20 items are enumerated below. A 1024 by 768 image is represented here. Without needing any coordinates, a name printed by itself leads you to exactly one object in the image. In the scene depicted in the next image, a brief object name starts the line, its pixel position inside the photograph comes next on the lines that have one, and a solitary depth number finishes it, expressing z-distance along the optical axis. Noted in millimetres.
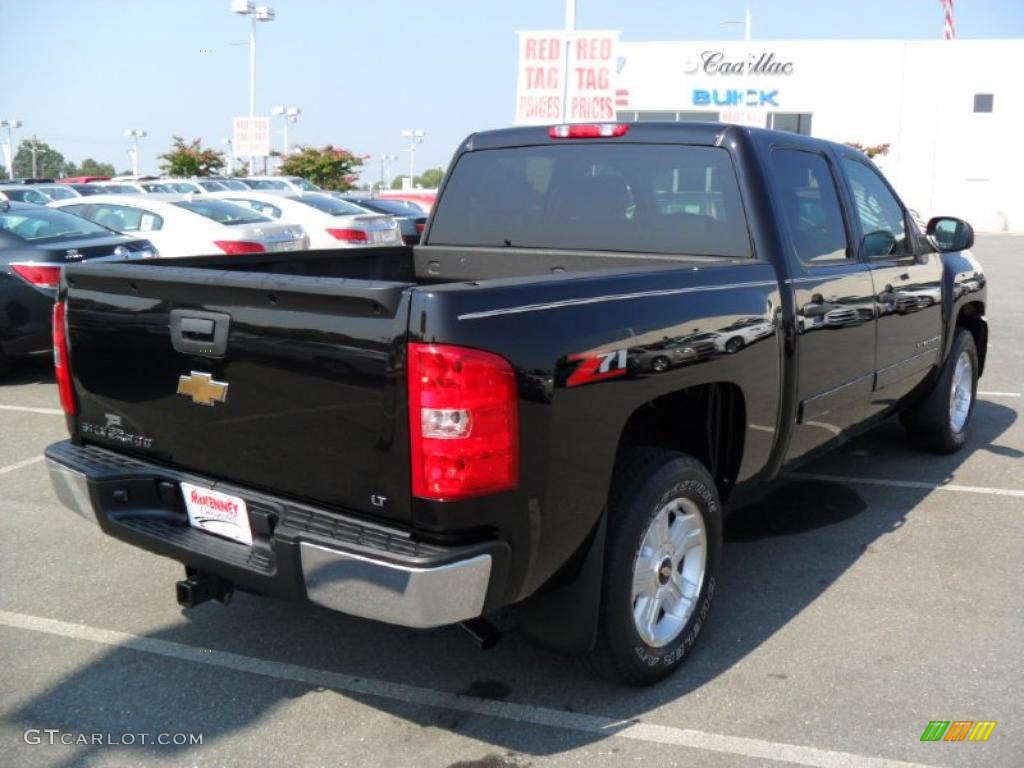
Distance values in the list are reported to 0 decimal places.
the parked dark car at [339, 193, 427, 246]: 20309
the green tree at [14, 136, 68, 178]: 124125
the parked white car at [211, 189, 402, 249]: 14500
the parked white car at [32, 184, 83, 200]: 25484
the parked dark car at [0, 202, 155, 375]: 8438
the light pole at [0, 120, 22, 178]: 81938
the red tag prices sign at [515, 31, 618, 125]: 14289
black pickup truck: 2656
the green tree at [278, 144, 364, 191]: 38406
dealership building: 45469
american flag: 48294
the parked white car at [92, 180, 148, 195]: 24594
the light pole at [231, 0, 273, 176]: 36719
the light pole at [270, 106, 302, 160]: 68000
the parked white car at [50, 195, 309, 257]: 11438
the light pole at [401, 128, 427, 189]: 90312
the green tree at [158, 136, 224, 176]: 38594
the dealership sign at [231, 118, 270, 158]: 33406
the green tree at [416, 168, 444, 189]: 76212
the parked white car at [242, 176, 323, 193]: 29828
